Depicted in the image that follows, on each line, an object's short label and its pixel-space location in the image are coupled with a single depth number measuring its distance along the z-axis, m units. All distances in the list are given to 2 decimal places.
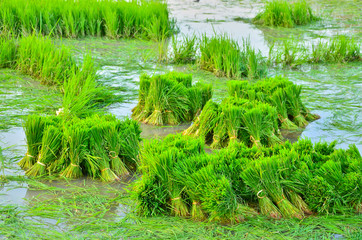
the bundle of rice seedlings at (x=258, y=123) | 7.86
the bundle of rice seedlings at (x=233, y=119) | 7.95
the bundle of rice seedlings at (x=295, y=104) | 9.49
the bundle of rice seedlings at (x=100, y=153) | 6.95
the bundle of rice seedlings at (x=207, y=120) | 8.32
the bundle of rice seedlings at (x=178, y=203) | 5.83
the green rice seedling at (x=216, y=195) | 5.43
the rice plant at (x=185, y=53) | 14.23
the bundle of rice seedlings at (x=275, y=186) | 5.72
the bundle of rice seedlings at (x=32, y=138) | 7.15
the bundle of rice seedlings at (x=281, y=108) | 9.33
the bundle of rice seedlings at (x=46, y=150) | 6.98
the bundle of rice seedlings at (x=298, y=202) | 5.90
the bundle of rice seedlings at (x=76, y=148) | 6.93
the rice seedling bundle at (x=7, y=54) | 12.66
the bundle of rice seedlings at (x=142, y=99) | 9.75
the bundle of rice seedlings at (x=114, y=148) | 7.04
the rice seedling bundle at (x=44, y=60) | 11.56
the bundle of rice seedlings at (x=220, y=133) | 8.18
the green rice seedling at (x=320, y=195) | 5.68
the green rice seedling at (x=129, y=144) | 7.23
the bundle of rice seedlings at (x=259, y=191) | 5.74
